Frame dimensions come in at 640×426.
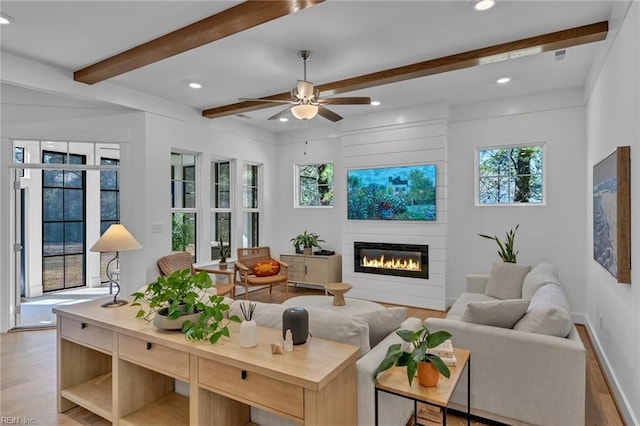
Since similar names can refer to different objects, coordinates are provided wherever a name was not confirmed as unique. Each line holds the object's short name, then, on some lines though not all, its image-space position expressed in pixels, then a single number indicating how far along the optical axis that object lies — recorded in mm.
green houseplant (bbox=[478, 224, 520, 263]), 4488
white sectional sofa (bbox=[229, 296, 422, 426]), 1788
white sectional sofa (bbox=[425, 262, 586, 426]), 2137
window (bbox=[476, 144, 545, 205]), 4793
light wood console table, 1537
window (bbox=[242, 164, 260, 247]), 6527
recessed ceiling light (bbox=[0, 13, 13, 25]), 2757
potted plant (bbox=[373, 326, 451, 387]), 1663
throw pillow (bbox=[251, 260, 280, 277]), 5523
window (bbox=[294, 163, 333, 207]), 6621
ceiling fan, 3312
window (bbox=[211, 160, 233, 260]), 5961
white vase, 1775
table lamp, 2639
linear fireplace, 5258
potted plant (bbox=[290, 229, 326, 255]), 6379
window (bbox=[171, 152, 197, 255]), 5361
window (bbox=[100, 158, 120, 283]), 6426
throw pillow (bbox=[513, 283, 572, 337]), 2256
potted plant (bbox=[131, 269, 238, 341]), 1949
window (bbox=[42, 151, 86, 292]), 5898
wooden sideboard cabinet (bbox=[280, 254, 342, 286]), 6031
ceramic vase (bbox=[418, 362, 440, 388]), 1711
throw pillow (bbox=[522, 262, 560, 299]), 3260
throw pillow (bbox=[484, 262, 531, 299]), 3838
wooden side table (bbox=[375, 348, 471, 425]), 1619
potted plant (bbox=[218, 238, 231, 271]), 5536
